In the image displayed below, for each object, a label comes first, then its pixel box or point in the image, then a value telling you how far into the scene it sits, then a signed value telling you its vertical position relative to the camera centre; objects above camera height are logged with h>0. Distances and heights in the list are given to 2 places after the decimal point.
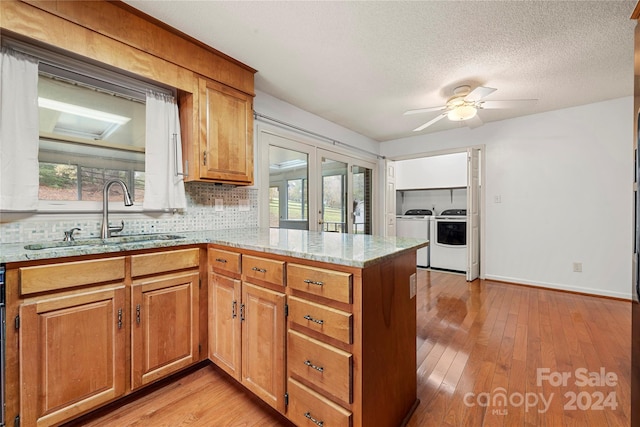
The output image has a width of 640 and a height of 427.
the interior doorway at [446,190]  4.10 +0.46
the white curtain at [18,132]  1.46 +0.48
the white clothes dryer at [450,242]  4.42 -0.48
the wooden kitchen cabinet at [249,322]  1.37 -0.62
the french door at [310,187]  3.15 +0.39
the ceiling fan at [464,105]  2.76 +1.16
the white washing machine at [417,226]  4.88 -0.23
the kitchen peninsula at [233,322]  1.13 -0.56
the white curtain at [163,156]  2.01 +0.46
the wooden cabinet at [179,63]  1.46 +1.03
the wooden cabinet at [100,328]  1.25 -0.62
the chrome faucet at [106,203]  1.75 +0.08
